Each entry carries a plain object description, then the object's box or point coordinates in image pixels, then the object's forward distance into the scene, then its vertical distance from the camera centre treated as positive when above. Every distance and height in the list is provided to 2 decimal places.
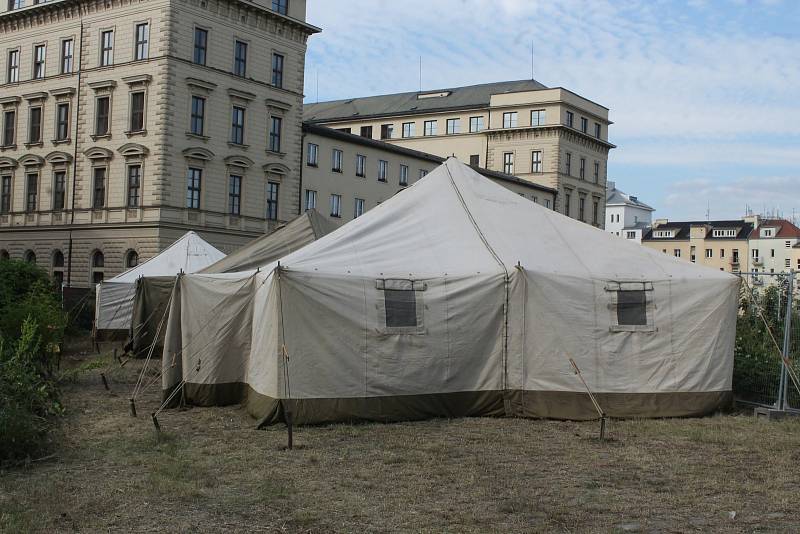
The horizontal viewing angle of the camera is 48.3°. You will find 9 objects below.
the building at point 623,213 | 112.94 +10.50
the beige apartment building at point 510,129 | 73.56 +13.73
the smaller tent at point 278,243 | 16.94 +0.81
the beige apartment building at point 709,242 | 100.75 +6.34
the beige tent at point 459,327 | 11.91 -0.54
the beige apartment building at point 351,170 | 51.97 +7.33
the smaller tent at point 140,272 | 25.97 +0.21
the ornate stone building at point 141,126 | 42.47 +7.79
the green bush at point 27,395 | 9.11 -1.38
